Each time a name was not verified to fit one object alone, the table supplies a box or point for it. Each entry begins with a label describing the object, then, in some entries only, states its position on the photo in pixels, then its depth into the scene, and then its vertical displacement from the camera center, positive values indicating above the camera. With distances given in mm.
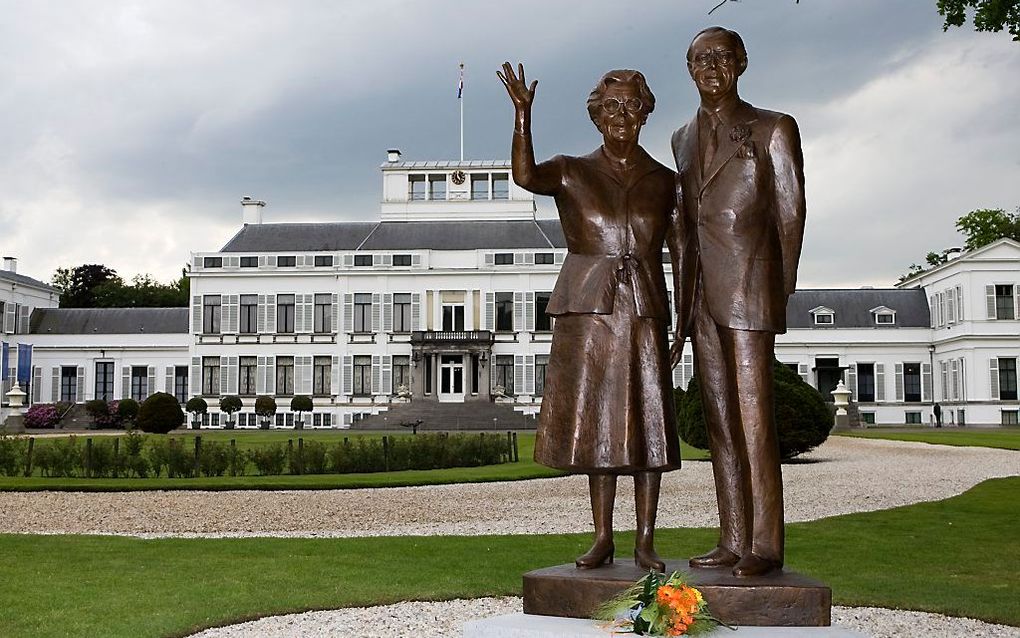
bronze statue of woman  4293 +290
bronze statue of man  4191 +403
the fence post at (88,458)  16969 -1115
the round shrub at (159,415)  30609 -778
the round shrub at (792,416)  17594 -557
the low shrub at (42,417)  40000 -1062
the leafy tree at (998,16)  9227 +3171
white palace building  41344 +2292
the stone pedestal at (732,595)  3938 -797
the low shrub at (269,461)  17531 -1215
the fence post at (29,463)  17047 -1190
